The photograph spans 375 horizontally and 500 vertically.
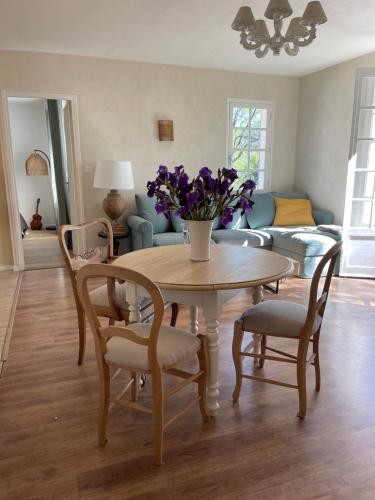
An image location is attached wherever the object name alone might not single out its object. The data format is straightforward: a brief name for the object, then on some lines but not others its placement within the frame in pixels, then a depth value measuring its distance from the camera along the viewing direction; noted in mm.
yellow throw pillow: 5164
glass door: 4242
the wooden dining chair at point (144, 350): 1527
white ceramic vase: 2076
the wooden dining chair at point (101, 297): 2270
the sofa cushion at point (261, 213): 5121
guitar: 7359
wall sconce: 4910
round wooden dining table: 1811
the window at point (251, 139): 5402
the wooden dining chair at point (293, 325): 1968
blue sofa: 4371
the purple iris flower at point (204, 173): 1928
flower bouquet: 1951
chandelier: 2270
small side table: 4570
